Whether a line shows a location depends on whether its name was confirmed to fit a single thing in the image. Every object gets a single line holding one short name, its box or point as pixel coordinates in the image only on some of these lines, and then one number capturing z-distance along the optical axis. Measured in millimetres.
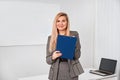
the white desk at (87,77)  3092
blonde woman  2094
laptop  3451
